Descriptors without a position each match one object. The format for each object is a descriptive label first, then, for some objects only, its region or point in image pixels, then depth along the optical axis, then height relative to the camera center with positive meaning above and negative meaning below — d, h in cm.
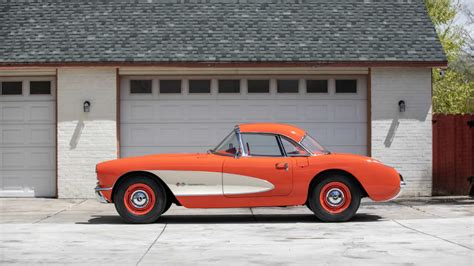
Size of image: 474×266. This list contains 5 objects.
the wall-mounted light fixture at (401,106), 1891 +65
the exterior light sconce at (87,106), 1886 +68
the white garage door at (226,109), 1903 +60
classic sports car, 1331 -70
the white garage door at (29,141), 1922 -7
